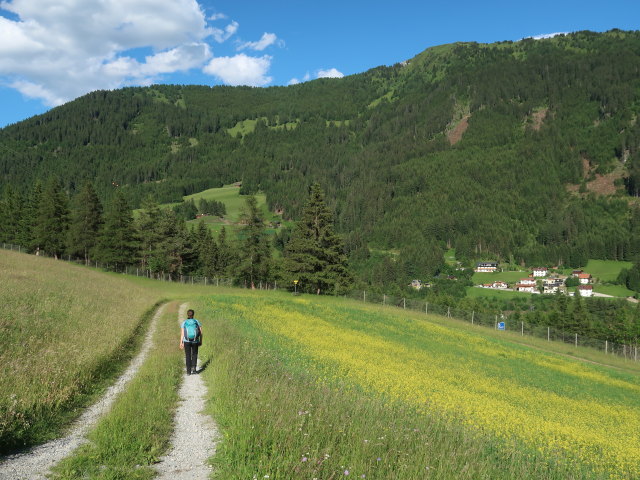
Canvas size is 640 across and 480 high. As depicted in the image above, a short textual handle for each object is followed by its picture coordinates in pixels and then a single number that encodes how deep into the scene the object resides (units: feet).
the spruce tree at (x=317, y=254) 176.96
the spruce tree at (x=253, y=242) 191.83
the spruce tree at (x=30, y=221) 216.74
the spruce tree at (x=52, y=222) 205.57
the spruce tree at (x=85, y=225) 205.57
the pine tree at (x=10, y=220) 244.42
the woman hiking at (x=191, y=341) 37.47
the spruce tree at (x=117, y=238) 203.21
